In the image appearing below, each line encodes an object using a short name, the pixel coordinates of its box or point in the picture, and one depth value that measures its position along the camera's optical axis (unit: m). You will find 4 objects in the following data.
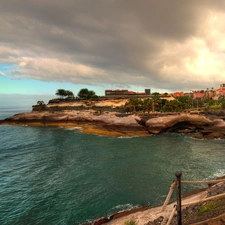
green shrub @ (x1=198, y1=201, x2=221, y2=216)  9.47
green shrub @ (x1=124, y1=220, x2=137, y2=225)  10.87
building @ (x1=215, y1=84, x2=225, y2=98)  154.49
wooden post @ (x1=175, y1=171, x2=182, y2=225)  7.19
